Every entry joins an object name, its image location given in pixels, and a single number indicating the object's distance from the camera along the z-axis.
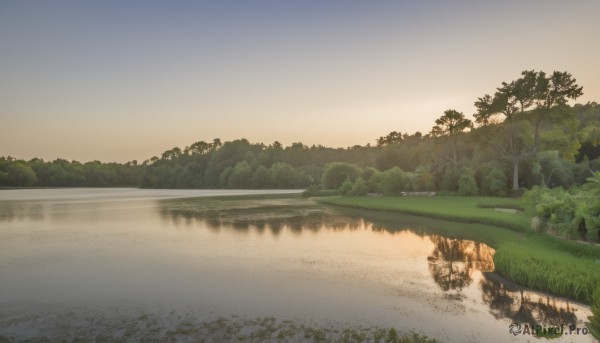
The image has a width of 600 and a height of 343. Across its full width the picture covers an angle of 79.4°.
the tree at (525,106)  50.28
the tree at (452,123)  69.62
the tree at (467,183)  58.60
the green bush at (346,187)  78.53
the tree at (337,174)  92.56
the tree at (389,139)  145.94
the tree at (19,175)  160.88
